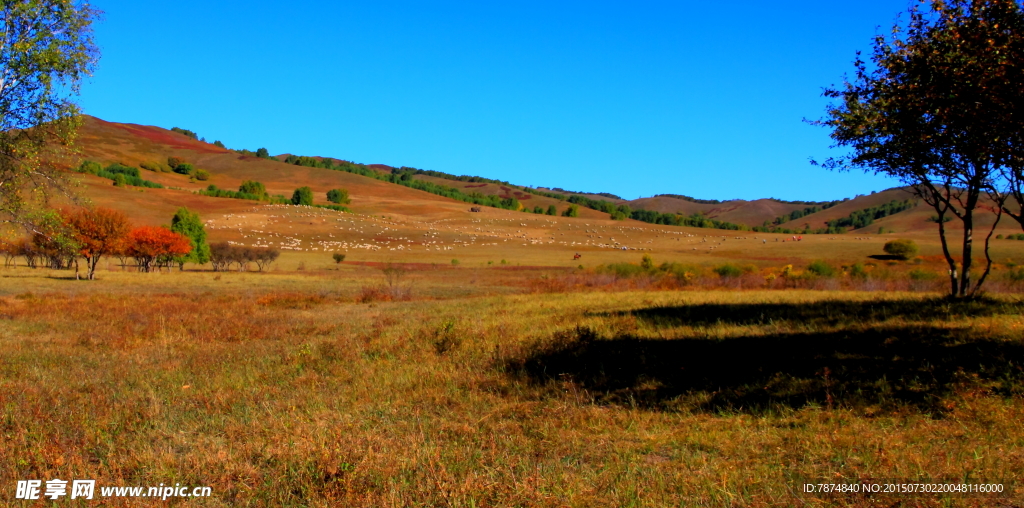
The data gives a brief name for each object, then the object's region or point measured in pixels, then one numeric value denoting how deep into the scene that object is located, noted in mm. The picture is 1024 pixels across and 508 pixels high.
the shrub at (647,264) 47031
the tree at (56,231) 16281
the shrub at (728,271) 40847
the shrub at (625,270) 44094
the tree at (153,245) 53281
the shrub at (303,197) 147125
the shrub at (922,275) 28970
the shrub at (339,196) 155625
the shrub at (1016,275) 26312
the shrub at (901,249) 66188
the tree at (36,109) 14609
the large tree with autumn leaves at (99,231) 43156
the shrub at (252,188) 153000
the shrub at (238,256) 61188
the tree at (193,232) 67938
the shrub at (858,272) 34462
